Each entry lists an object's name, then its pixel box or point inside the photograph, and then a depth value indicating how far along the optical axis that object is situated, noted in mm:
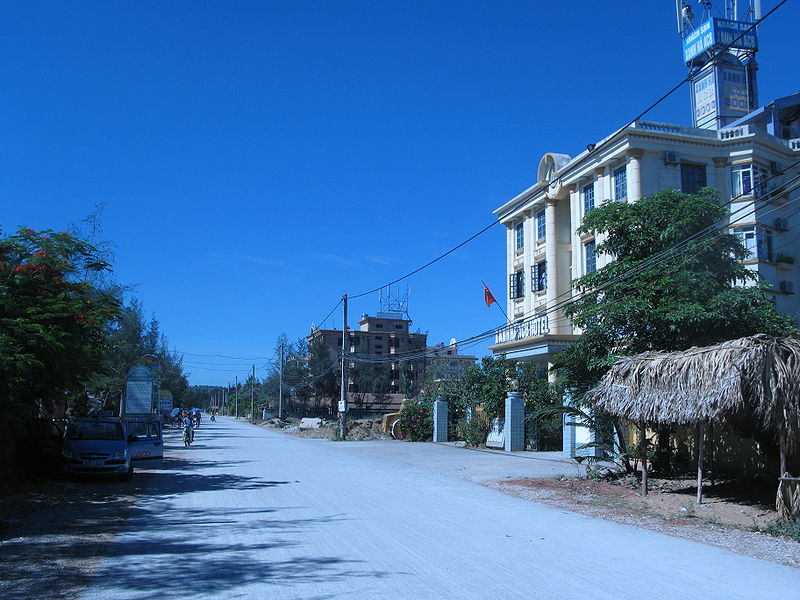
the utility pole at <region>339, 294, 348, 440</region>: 42500
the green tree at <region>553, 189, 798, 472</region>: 16438
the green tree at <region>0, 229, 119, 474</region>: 13461
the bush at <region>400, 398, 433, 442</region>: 39344
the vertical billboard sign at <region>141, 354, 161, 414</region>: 31203
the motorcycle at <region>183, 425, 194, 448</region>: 34406
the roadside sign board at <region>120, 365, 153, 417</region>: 29750
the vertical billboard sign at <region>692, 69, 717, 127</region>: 44844
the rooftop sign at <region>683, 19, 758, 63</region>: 47062
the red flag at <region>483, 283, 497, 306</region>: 41688
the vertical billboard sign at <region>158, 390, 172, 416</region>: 50850
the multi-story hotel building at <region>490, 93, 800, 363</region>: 33188
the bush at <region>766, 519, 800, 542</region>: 10297
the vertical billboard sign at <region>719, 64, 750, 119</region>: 44656
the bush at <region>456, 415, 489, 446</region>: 32250
